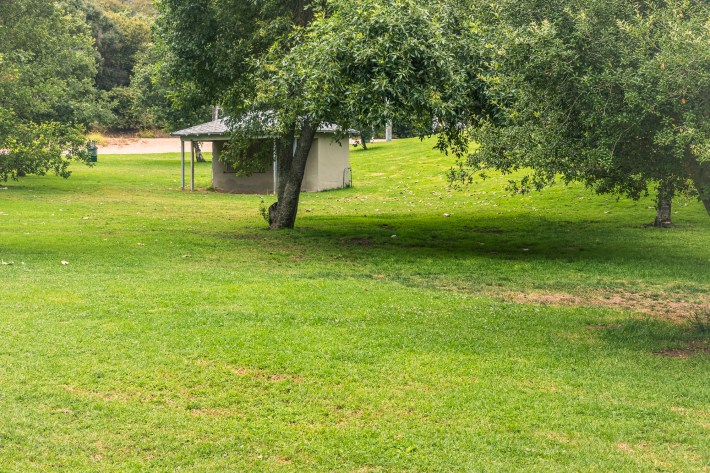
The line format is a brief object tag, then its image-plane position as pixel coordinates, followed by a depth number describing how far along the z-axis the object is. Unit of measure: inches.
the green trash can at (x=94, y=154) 1828.2
